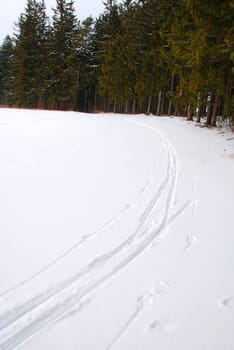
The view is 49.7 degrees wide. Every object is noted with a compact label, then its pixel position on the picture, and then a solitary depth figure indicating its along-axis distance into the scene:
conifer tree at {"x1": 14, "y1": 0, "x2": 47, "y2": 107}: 30.22
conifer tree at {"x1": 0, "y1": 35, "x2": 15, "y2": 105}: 40.35
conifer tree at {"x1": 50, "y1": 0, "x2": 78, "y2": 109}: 29.12
